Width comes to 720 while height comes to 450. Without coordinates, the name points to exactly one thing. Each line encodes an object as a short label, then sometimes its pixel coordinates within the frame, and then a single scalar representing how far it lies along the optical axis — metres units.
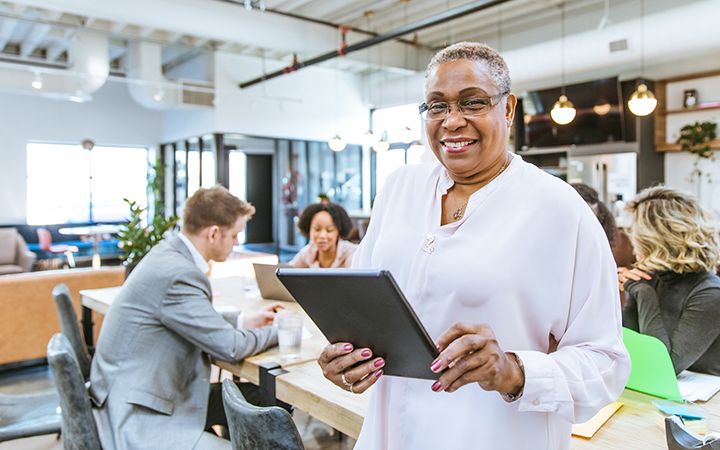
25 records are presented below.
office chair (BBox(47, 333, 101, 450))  1.91
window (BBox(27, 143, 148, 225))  10.91
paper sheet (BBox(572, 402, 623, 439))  1.39
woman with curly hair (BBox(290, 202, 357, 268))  3.87
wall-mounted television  7.36
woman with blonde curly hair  1.89
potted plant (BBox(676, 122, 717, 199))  6.62
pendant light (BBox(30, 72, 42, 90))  7.75
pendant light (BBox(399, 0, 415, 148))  7.55
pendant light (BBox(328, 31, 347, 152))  8.18
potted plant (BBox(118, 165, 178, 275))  5.88
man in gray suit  2.00
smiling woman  0.94
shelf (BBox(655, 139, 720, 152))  6.97
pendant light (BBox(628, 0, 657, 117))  5.13
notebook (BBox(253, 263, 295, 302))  3.20
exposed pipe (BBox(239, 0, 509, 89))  5.43
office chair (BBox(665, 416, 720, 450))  1.11
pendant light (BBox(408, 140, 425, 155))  8.22
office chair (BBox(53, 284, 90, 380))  2.88
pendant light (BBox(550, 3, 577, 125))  5.95
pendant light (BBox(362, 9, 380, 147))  7.84
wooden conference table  1.39
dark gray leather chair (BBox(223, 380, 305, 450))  1.22
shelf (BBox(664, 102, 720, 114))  6.68
